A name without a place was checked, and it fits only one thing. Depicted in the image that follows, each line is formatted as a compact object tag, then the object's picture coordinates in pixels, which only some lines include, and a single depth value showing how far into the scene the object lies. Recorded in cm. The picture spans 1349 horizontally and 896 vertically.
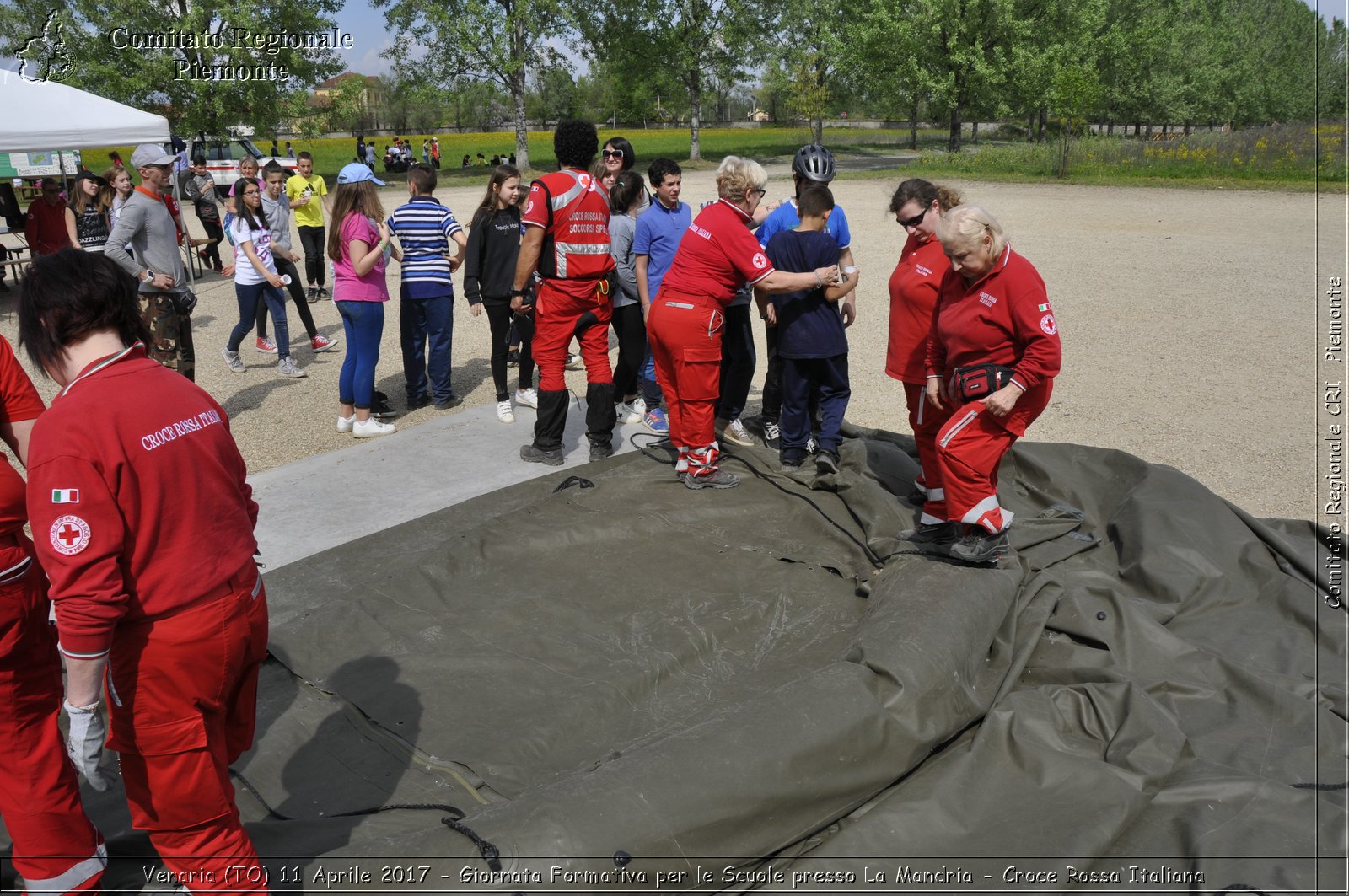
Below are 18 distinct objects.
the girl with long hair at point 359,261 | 691
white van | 2430
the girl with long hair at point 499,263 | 750
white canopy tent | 970
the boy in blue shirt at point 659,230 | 656
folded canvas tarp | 269
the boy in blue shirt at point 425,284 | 724
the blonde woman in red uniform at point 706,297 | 522
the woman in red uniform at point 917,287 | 506
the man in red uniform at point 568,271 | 584
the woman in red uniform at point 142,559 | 215
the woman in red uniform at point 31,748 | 259
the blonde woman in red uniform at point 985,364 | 403
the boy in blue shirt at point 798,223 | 583
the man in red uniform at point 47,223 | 1273
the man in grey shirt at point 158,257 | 693
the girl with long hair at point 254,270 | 875
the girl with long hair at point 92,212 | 1080
